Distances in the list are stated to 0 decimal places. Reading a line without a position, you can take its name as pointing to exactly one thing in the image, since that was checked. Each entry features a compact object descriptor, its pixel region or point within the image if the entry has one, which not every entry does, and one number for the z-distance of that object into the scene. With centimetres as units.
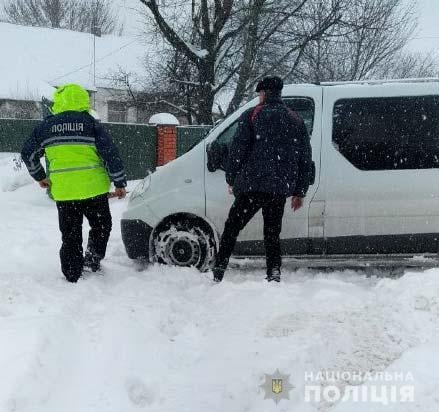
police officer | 434
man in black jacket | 426
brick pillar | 1431
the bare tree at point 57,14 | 4978
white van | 481
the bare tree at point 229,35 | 2042
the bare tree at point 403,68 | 3098
